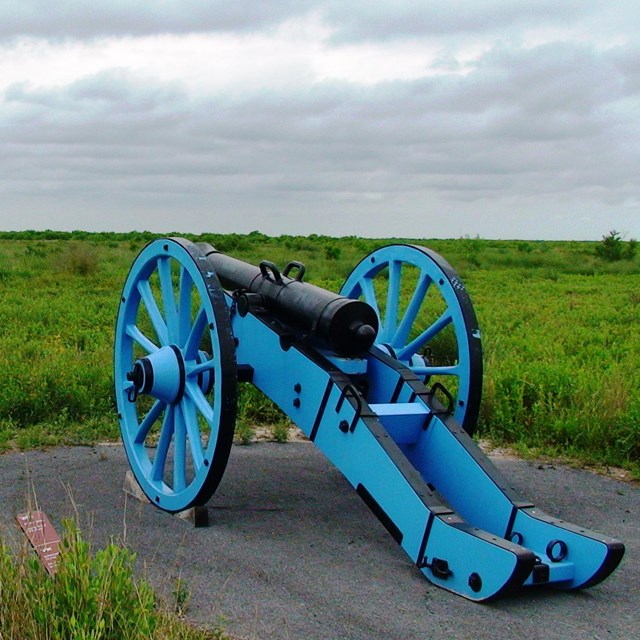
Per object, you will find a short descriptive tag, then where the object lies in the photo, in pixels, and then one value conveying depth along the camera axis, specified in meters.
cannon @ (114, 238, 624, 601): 3.69
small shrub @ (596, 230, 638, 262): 29.59
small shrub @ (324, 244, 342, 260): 30.75
